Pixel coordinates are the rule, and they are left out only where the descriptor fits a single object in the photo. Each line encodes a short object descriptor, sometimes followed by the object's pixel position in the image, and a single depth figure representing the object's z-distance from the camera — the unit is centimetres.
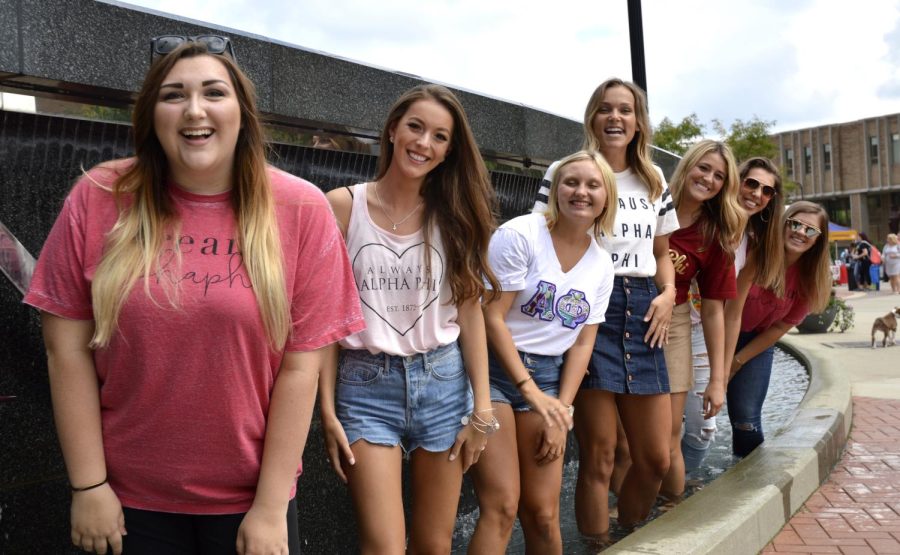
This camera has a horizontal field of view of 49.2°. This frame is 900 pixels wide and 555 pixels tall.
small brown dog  1341
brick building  5756
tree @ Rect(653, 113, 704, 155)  3603
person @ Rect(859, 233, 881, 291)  2875
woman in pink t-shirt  226
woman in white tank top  314
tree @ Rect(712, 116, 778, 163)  4016
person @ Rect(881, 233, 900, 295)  2652
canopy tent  3681
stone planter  1561
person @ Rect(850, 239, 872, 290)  2873
